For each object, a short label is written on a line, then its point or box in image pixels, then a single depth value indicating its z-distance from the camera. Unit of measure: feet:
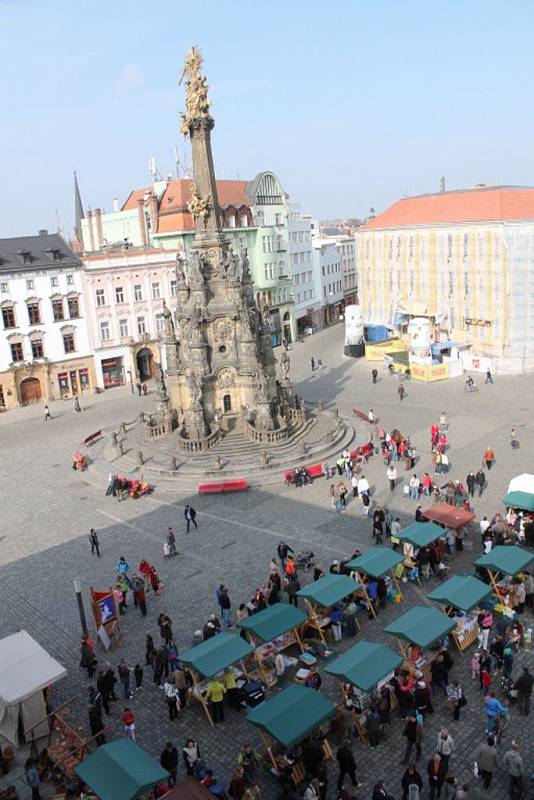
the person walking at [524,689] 48.93
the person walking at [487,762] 42.22
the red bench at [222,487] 99.40
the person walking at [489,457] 100.32
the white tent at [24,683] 48.96
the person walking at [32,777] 44.55
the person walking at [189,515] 87.25
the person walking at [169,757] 45.03
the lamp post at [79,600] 61.46
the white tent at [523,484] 79.00
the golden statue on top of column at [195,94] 111.75
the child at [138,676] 55.36
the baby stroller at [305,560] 74.64
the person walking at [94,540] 81.35
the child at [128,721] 49.47
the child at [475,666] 53.35
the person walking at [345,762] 43.14
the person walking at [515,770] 41.01
